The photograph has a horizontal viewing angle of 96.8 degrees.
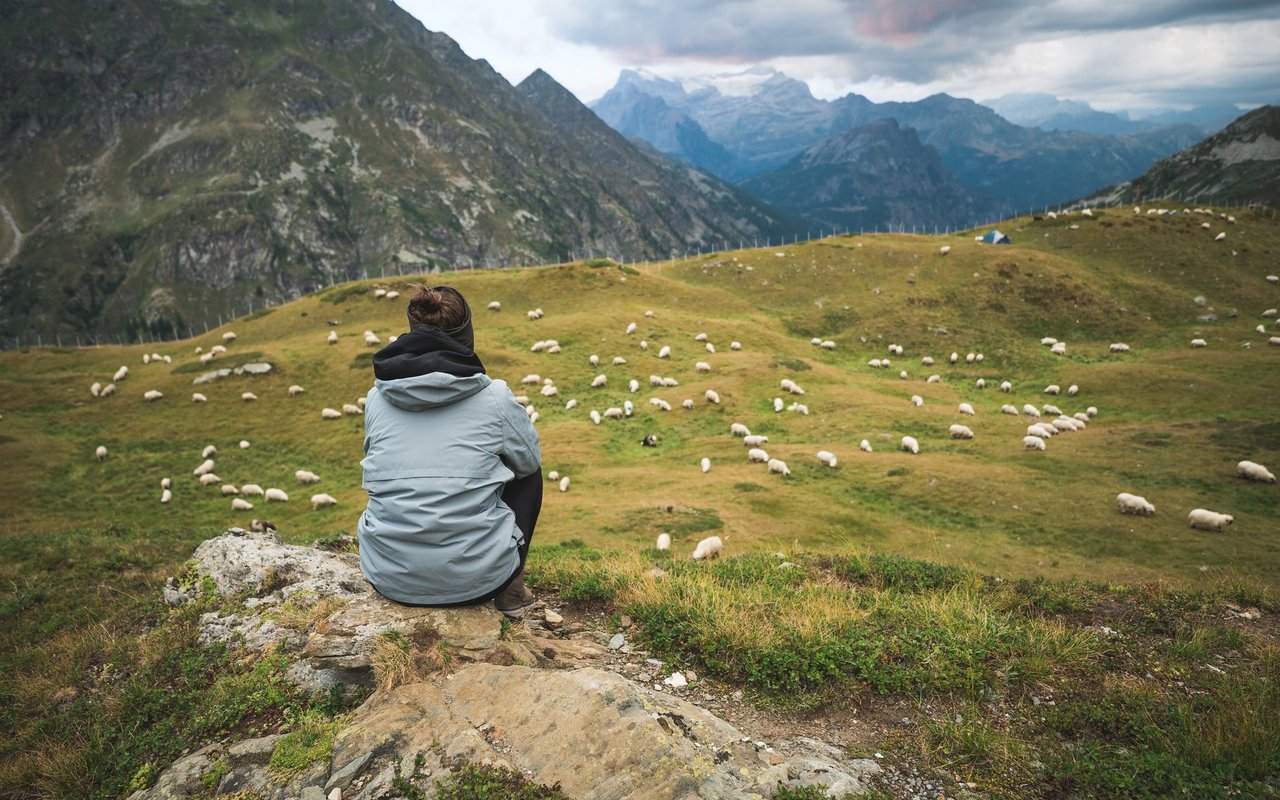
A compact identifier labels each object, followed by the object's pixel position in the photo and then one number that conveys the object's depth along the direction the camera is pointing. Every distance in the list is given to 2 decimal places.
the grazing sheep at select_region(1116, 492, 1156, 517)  18.16
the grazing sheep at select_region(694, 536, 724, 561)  14.45
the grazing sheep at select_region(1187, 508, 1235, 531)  17.25
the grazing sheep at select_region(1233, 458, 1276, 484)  19.84
